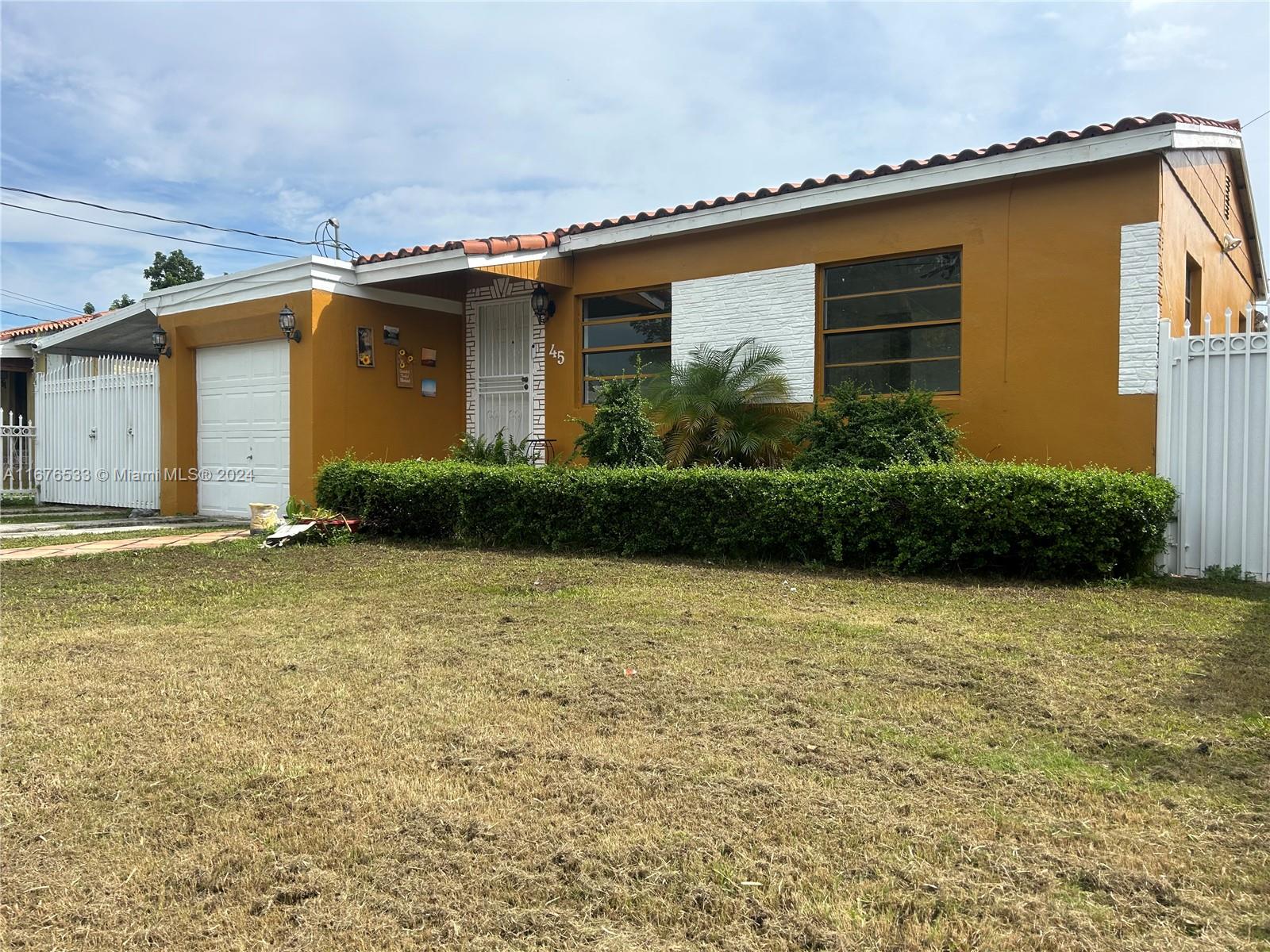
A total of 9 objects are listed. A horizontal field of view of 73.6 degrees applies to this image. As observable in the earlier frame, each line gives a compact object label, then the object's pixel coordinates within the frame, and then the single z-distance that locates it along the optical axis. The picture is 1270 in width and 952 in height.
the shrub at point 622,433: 9.15
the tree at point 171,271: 38.16
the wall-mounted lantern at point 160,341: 13.10
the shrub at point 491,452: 11.23
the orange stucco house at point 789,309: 7.89
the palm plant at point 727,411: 9.37
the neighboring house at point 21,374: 20.13
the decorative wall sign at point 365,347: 11.81
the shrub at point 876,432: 7.96
